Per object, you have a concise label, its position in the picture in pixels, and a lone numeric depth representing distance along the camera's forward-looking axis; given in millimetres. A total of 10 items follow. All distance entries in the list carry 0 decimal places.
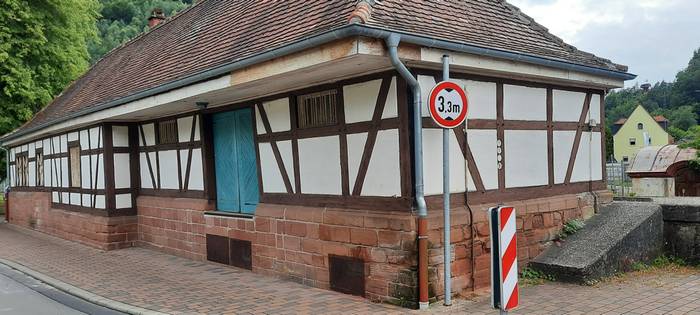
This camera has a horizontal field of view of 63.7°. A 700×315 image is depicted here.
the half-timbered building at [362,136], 6426
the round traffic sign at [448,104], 6078
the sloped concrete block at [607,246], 7379
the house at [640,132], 65162
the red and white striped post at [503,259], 4422
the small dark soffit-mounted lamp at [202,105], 9558
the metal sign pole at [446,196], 6242
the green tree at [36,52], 19984
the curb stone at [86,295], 6949
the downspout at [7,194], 21219
